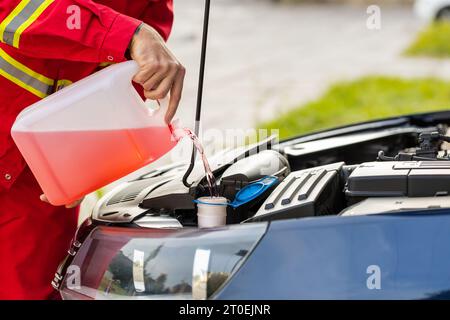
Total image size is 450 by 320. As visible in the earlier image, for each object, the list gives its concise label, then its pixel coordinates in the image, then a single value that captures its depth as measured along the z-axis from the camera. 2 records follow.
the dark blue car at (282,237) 3.68
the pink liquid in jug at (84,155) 4.48
